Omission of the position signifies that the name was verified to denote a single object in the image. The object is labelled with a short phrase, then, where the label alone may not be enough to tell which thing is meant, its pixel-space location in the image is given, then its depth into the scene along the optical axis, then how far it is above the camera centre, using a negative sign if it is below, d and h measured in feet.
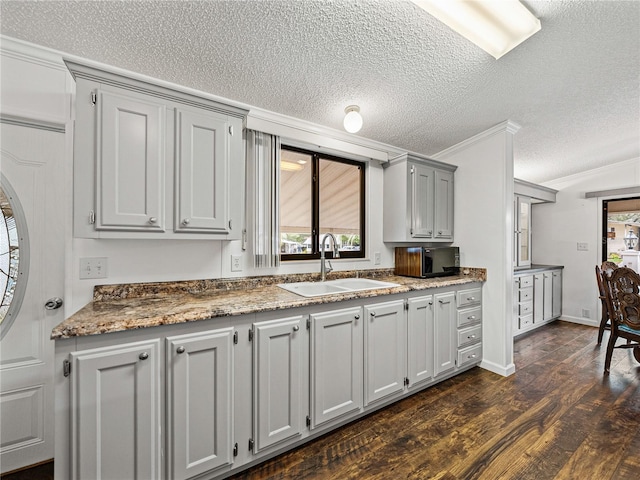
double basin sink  7.46 -1.29
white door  4.99 -1.20
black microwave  8.80 -0.72
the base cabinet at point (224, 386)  3.91 -2.56
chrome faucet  7.97 -0.57
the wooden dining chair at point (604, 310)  11.37 -2.84
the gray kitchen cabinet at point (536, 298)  12.62 -2.81
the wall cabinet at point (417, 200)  9.15 +1.34
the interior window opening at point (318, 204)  8.32 +1.13
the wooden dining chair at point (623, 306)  8.42 -2.02
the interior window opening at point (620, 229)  13.78 +0.59
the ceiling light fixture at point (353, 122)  6.77 +2.84
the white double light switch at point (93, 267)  5.39 -0.56
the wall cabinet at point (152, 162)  4.66 +1.41
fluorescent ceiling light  4.81 +3.98
